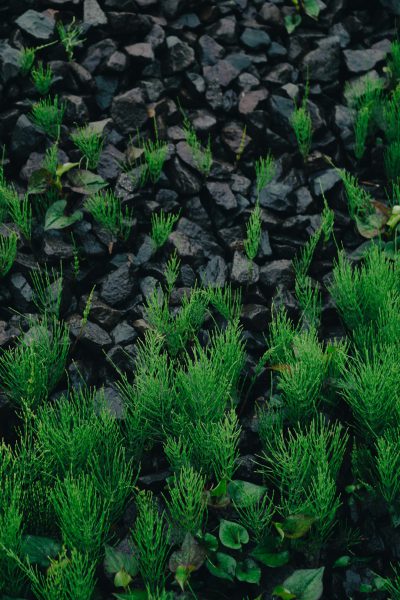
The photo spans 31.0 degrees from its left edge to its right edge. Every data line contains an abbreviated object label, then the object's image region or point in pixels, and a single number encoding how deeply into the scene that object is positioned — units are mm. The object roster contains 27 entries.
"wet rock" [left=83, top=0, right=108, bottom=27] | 3426
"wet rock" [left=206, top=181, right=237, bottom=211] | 3057
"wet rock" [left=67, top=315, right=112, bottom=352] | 2619
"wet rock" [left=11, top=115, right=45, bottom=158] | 3125
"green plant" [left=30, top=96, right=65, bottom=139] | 3076
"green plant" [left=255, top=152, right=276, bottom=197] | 3086
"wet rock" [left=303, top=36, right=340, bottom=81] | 3570
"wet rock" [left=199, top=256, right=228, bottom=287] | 2855
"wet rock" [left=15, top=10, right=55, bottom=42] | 3322
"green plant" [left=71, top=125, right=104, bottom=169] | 3033
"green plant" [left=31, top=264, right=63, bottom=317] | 2679
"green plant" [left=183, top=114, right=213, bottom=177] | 3111
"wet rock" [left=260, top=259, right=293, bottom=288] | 2865
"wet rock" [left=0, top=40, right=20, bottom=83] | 3191
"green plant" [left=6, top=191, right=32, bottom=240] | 2799
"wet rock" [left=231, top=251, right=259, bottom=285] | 2850
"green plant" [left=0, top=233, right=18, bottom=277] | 2709
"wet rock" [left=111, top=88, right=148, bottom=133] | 3256
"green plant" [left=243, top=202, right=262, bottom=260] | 2789
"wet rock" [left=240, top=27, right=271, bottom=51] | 3592
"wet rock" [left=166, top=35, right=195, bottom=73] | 3423
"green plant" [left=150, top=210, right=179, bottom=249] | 2857
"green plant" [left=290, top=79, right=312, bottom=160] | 3184
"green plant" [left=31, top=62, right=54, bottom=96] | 3143
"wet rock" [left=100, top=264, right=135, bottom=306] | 2781
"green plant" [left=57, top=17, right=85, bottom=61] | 3312
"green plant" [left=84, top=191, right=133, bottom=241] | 2832
